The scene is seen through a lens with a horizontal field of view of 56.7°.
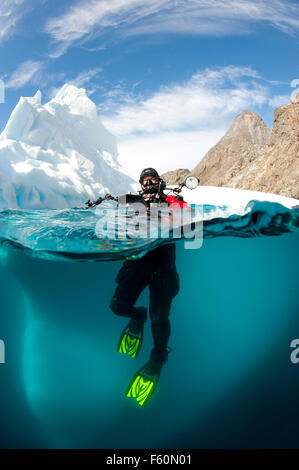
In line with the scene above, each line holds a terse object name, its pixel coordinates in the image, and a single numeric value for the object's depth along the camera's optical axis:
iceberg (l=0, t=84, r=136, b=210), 18.27
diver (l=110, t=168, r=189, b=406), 4.65
